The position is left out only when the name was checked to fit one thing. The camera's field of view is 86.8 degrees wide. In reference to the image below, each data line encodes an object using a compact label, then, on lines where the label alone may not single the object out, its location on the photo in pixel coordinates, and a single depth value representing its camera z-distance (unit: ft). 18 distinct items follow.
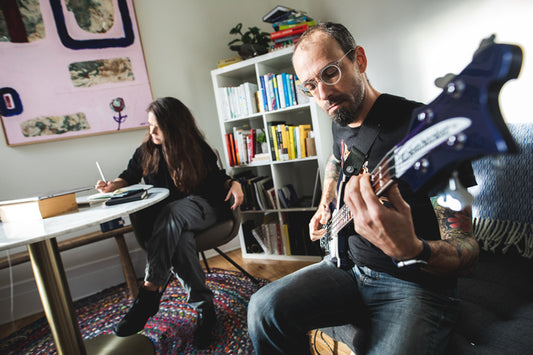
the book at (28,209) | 3.59
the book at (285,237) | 7.54
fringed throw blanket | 2.99
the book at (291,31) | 6.77
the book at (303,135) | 7.08
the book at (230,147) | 7.98
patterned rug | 4.86
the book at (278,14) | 6.73
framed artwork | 6.43
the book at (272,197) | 7.62
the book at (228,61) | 7.83
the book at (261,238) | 7.90
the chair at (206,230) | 5.43
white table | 3.26
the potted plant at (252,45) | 7.43
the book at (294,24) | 6.82
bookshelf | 7.05
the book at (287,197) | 7.53
